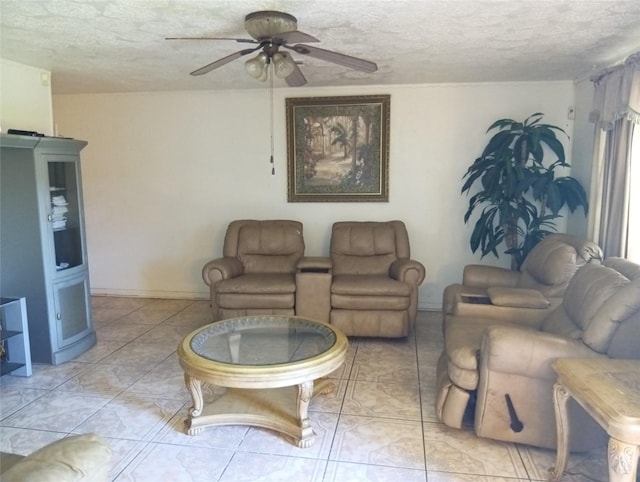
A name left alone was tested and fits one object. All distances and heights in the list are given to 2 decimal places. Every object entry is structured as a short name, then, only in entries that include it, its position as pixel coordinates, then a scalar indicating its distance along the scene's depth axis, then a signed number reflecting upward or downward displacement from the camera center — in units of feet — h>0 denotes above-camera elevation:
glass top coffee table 7.80 -3.18
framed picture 15.66 +1.17
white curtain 9.95 +0.62
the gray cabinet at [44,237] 11.00 -1.34
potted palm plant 13.39 -0.15
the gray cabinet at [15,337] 10.80 -3.55
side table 5.28 -2.61
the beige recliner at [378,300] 12.84 -3.22
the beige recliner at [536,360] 7.29 -2.91
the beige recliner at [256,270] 13.25 -2.67
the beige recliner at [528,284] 10.13 -2.45
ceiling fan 7.88 +2.29
